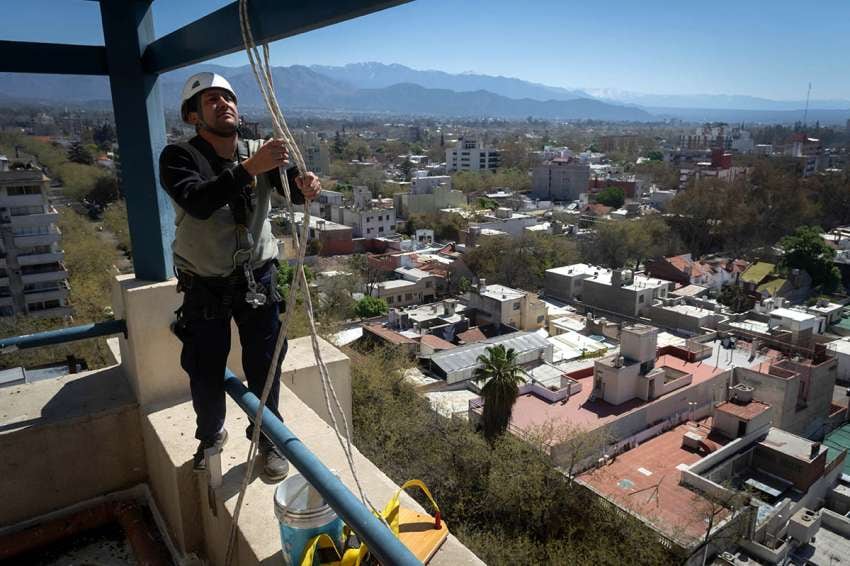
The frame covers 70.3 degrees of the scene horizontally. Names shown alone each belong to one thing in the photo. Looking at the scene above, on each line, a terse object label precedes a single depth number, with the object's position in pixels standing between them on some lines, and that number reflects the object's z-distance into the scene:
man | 1.46
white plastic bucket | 1.34
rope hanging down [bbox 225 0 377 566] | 1.32
